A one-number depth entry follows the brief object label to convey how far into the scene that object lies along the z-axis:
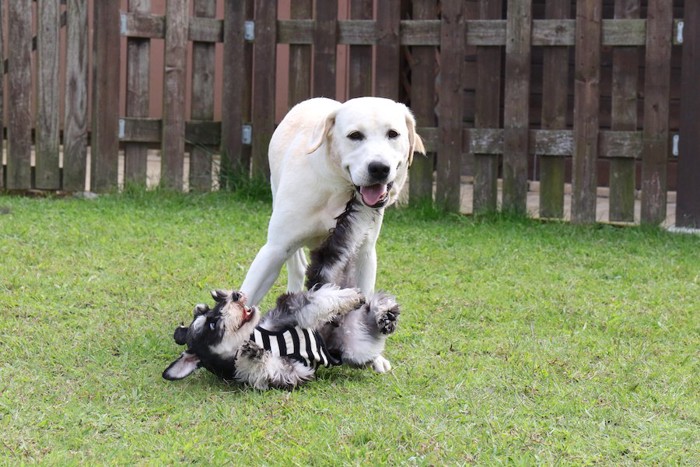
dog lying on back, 7.27
